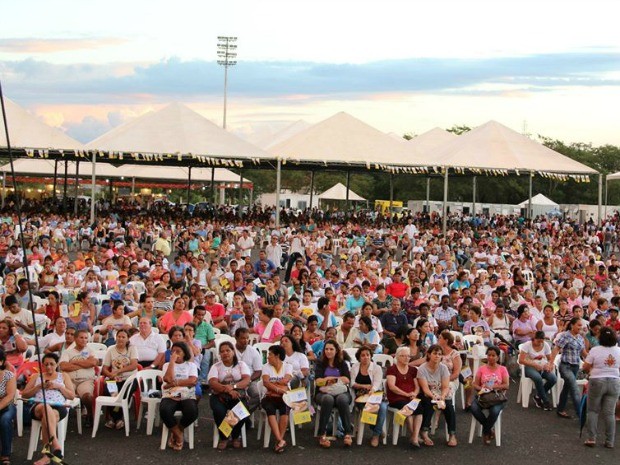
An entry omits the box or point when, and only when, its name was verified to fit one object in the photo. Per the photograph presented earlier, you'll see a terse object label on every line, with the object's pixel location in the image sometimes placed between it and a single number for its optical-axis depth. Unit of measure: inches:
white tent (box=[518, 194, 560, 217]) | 2436.9
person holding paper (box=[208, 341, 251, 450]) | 363.6
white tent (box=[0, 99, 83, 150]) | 1320.1
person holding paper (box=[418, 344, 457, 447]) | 374.6
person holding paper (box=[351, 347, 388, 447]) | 380.2
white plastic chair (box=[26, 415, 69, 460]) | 334.0
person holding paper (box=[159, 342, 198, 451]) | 356.8
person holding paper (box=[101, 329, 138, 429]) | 381.1
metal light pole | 2933.1
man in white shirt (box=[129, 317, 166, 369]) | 409.4
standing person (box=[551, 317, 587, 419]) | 436.1
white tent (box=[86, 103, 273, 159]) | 1339.8
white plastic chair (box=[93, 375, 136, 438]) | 369.4
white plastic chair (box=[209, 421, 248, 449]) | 362.9
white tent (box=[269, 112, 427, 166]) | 1405.0
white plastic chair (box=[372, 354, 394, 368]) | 430.9
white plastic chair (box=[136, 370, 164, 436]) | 374.3
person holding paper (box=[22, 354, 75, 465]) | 330.3
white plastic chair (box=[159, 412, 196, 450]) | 355.9
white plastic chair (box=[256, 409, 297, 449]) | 365.7
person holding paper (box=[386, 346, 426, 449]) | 372.5
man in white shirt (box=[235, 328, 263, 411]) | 380.2
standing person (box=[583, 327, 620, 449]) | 379.6
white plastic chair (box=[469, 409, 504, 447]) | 378.9
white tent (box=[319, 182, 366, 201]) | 2576.3
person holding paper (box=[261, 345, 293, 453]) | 362.3
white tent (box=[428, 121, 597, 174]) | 1509.6
